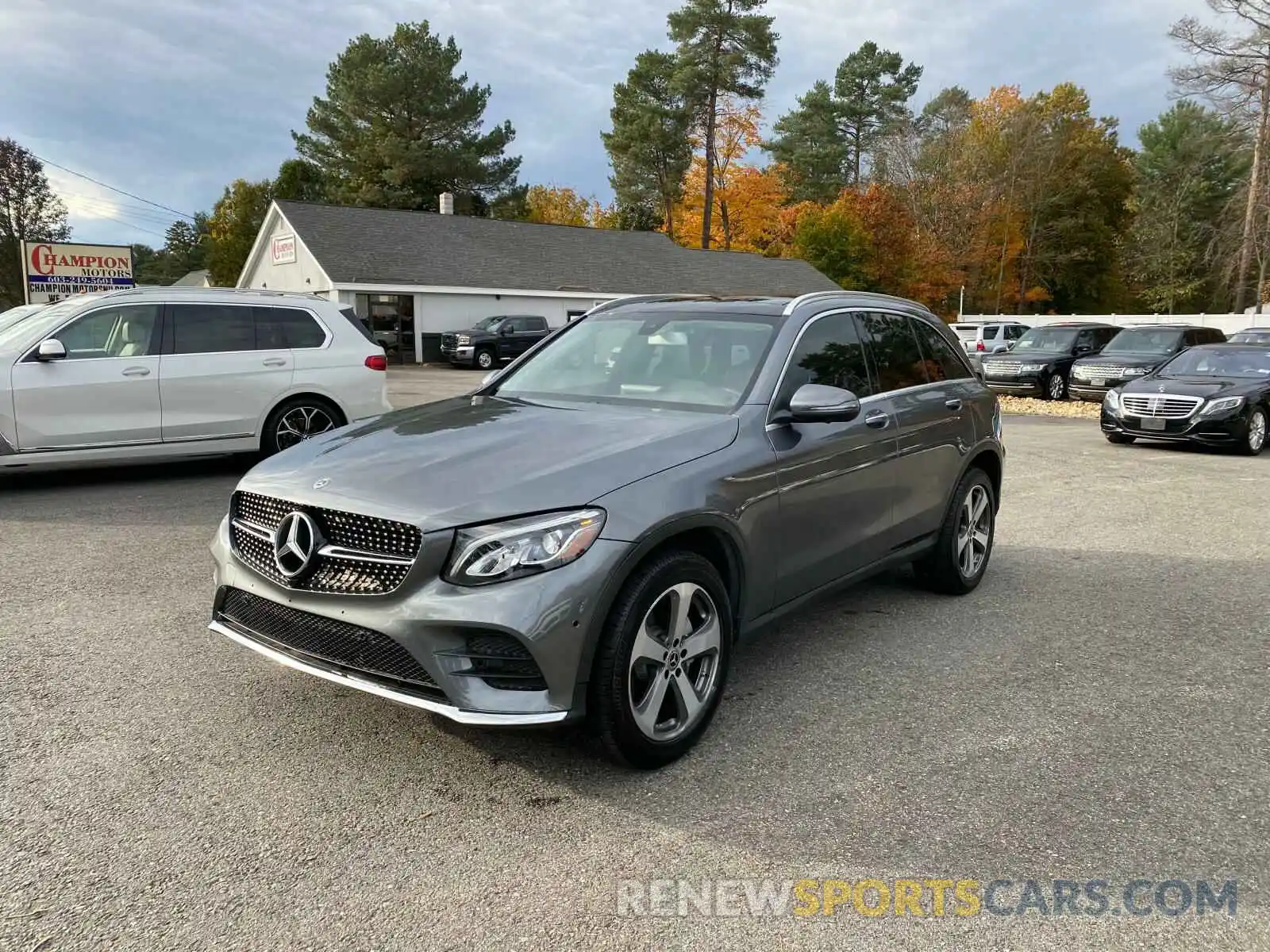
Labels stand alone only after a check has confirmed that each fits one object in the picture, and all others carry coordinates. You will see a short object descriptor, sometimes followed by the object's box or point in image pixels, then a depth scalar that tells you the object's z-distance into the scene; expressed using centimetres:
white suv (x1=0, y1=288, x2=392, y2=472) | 790
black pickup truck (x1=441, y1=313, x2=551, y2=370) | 3066
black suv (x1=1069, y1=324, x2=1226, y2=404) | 1783
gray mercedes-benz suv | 286
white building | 3253
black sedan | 1188
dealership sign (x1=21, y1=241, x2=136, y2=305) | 2134
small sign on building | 3419
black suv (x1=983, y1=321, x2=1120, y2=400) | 2003
